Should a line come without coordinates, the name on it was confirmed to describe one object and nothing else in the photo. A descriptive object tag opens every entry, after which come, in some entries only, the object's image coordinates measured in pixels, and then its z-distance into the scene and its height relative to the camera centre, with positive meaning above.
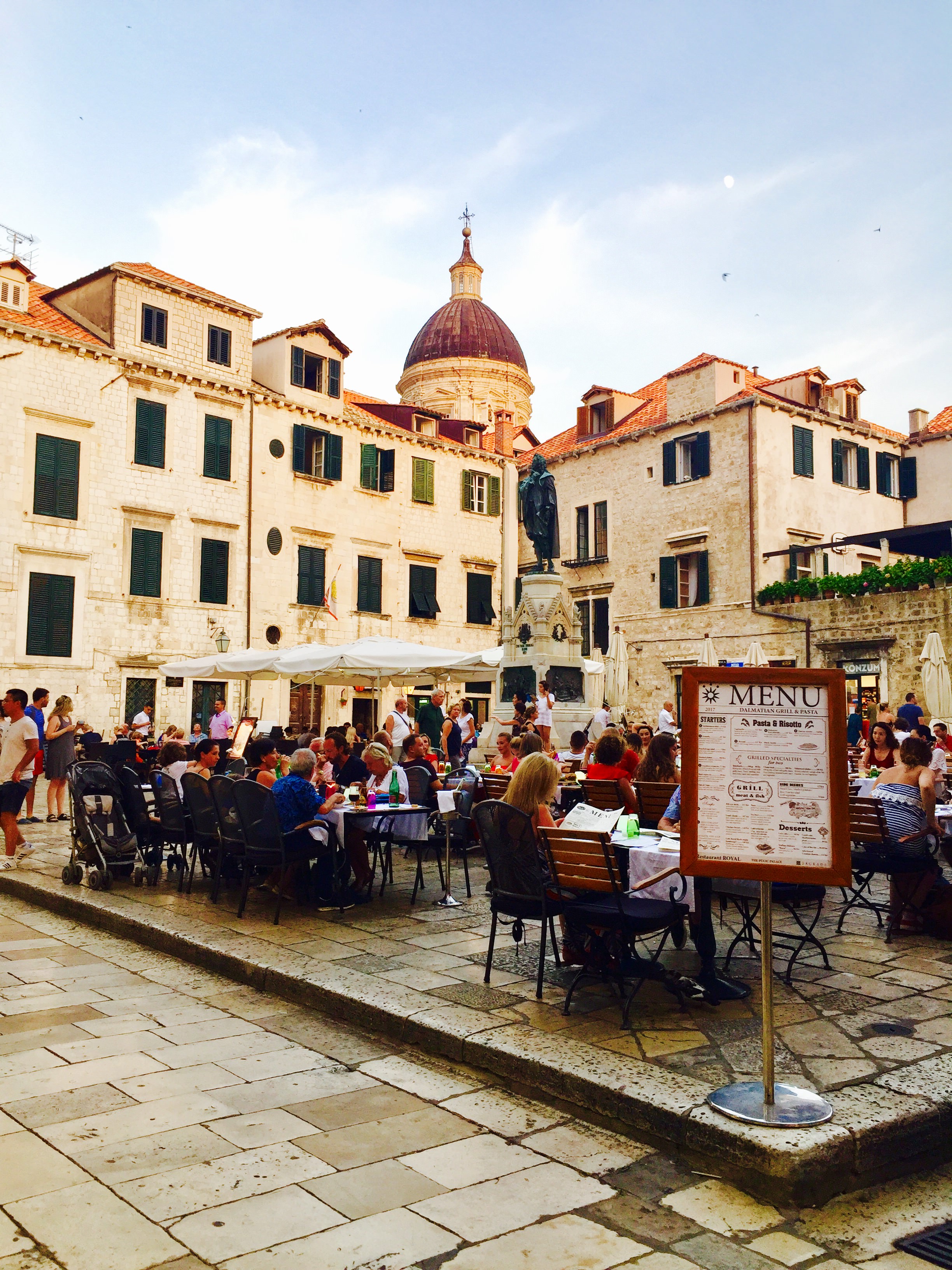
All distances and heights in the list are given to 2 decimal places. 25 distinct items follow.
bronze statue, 17.91 +3.62
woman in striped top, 6.94 -0.50
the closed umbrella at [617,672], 21.22 +1.05
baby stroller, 8.86 -0.93
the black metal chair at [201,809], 8.39 -0.71
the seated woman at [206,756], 9.53 -0.32
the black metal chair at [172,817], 8.99 -0.83
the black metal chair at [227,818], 7.89 -0.74
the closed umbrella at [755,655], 22.03 +1.47
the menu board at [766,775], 3.82 -0.19
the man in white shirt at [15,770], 10.21 -0.49
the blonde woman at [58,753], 13.18 -0.43
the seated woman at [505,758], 10.60 -0.37
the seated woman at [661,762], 8.02 -0.30
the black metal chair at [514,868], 5.61 -0.79
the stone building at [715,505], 28.30 +6.38
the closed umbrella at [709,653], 22.66 +1.55
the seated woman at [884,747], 9.69 -0.20
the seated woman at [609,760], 7.89 -0.28
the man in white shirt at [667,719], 18.03 +0.07
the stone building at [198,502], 23.19 +5.66
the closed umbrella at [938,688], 17.09 +0.61
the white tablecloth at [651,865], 5.44 -0.74
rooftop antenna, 26.52 +12.29
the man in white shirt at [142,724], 19.86 -0.06
